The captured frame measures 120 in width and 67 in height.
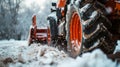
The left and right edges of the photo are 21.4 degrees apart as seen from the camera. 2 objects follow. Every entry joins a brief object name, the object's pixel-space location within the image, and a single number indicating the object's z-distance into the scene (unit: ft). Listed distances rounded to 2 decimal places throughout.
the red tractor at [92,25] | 19.84
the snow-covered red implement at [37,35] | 42.34
